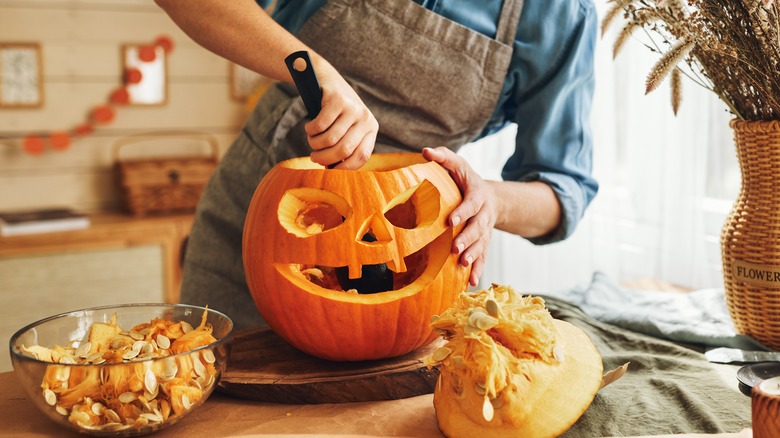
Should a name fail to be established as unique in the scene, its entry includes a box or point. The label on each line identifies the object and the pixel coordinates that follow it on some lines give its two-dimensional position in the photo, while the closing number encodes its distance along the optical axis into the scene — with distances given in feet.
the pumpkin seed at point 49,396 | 2.23
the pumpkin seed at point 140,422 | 2.26
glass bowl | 2.22
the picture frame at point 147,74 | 10.10
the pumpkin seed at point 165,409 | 2.29
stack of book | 8.63
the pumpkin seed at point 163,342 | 2.50
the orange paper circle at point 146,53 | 10.09
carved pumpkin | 2.74
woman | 3.69
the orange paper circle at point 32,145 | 9.63
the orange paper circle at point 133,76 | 10.03
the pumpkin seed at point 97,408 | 2.24
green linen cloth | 2.46
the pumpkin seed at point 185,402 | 2.32
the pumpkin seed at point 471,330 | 2.22
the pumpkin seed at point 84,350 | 2.47
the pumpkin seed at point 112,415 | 2.23
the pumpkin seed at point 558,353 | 2.39
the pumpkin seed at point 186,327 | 2.64
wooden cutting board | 2.66
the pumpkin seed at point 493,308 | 2.26
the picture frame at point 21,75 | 9.45
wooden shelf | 8.59
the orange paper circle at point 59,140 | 9.80
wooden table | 2.43
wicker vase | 3.20
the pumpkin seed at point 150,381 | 2.23
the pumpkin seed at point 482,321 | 2.21
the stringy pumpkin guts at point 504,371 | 2.23
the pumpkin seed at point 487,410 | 2.16
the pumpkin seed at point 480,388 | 2.22
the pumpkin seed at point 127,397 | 2.22
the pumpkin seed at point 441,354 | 2.34
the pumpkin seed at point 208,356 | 2.36
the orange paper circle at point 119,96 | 10.01
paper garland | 9.71
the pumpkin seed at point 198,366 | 2.34
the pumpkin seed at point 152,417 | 2.26
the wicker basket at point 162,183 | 9.68
